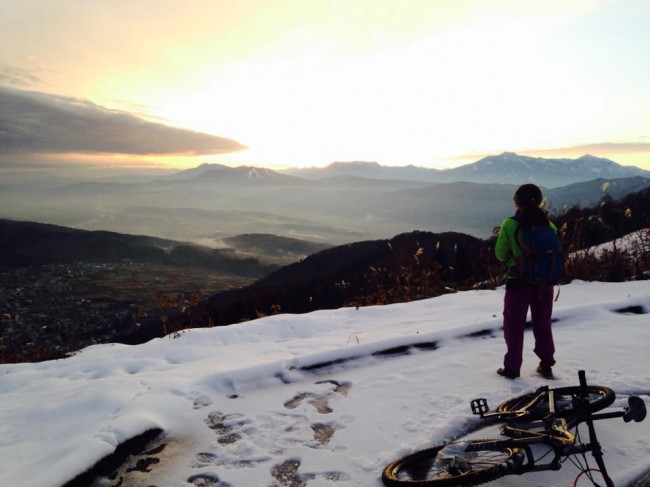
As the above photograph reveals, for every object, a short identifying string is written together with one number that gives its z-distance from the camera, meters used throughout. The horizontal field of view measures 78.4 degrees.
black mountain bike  2.93
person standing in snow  4.91
